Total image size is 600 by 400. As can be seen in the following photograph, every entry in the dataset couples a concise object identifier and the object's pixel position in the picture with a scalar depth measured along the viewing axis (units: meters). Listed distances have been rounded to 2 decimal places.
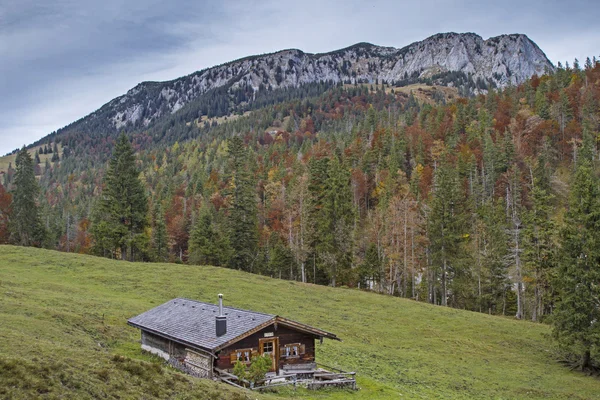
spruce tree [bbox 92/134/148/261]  69.25
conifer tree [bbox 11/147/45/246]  79.69
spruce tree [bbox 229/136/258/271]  74.94
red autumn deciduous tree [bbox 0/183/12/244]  83.69
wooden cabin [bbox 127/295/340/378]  26.41
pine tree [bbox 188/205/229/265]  76.38
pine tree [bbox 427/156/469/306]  62.28
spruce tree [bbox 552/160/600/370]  38.84
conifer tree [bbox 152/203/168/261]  89.25
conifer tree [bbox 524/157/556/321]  54.50
